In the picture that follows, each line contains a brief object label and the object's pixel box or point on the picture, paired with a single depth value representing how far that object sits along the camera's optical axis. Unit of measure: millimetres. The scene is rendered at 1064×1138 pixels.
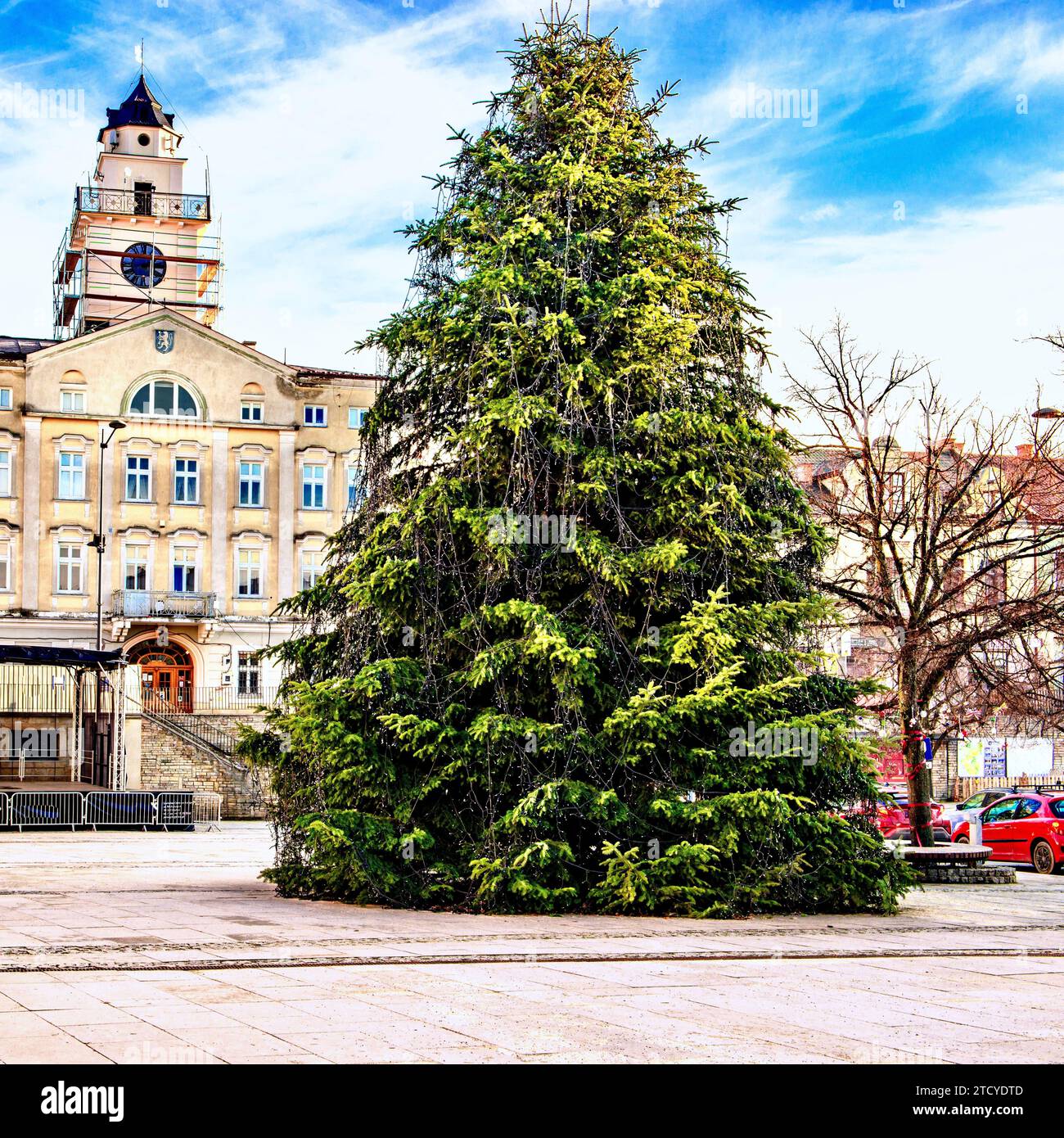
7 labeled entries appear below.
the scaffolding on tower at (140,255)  66375
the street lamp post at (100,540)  46438
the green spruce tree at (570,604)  16594
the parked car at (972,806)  33878
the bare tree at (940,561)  21766
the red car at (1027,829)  28484
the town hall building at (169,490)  58469
